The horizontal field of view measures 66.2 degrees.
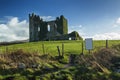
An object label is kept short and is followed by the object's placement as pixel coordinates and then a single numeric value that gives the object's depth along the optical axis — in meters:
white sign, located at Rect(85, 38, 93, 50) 9.36
